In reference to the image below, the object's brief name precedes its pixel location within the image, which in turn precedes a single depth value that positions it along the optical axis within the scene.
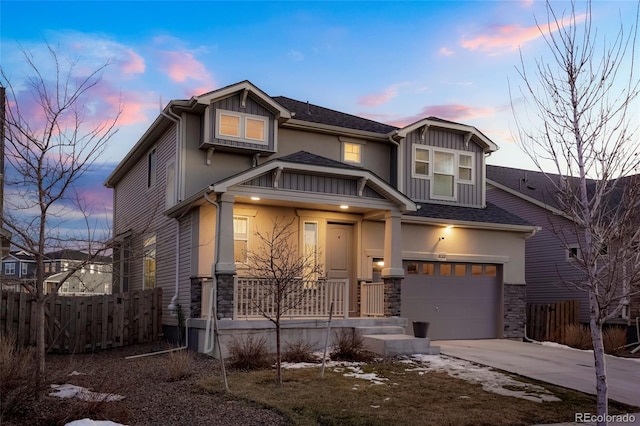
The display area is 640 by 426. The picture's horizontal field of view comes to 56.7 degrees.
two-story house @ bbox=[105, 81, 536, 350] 13.99
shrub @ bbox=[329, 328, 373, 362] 12.20
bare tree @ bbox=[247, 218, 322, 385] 10.52
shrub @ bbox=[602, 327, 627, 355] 15.72
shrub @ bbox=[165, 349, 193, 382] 10.17
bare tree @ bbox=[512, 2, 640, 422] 7.04
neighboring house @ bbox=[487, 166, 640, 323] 20.83
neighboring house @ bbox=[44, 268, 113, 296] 41.78
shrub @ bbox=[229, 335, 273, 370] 11.21
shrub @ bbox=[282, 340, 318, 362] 11.91
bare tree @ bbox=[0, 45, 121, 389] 7.67
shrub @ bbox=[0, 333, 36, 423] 6.85
